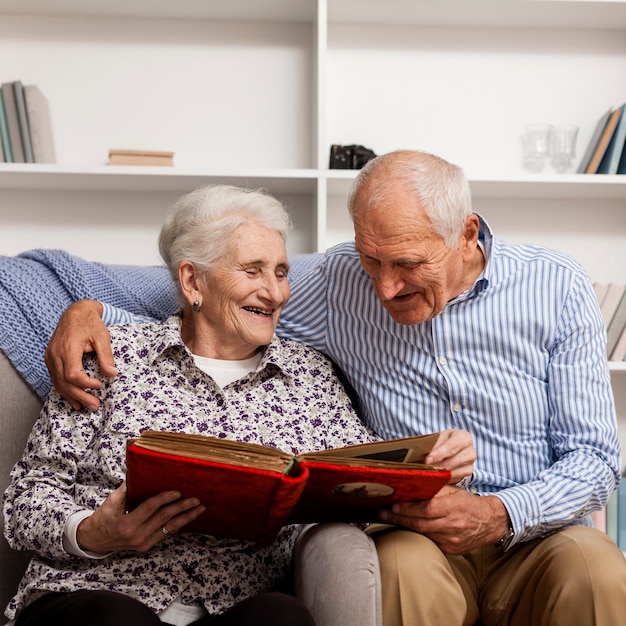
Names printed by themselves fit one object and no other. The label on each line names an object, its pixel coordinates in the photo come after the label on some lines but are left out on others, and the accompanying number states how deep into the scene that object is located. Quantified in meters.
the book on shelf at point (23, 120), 2.44
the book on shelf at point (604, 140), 2.57
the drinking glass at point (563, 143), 2.65
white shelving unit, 2.66
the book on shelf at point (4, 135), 2.45
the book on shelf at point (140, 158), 2.49
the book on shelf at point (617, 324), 2.55
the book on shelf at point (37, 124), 2.47
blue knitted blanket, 1.71
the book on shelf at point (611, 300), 2.54
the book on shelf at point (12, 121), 2.44
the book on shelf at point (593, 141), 2.65
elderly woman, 1.28
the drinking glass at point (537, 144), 2.67
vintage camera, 2.52
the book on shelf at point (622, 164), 2.59
